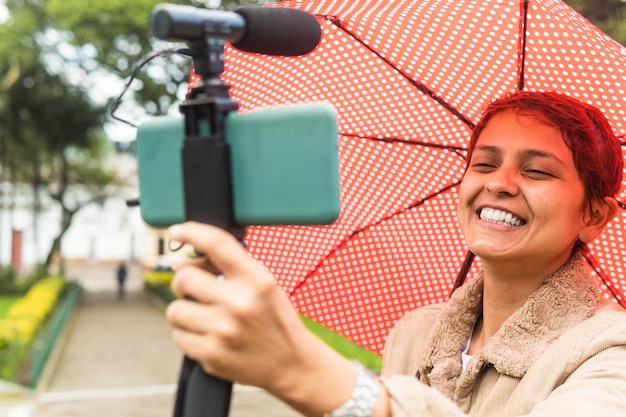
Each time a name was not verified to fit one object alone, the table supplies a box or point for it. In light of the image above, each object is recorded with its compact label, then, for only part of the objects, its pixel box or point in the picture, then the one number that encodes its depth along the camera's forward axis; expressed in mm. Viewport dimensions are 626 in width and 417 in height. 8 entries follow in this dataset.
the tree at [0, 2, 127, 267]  27312
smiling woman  1688
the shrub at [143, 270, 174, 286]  32809
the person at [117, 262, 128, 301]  32469
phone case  964
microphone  1000
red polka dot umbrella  2354
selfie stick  993
